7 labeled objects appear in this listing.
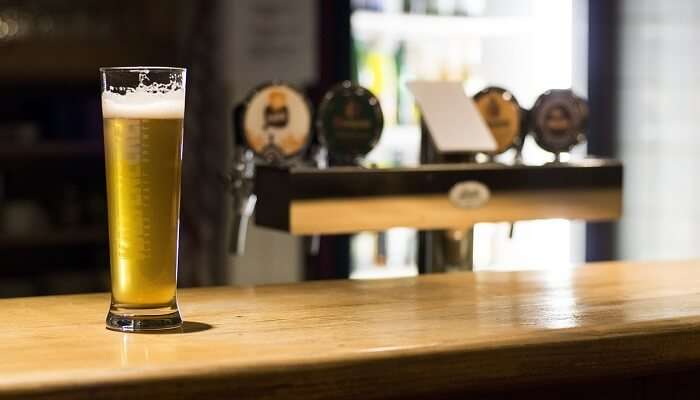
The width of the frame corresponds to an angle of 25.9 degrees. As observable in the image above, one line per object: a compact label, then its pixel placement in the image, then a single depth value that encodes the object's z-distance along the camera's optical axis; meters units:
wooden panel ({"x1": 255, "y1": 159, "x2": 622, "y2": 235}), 1.90
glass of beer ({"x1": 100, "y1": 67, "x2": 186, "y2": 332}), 1.44
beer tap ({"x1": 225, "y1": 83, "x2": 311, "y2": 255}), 2.00
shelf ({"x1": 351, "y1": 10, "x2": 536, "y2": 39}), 3.83
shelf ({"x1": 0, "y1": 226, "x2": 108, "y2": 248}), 3.91
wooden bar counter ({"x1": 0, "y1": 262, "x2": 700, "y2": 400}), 1.26
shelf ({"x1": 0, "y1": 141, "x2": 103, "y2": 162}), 3.84
